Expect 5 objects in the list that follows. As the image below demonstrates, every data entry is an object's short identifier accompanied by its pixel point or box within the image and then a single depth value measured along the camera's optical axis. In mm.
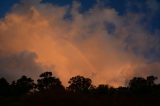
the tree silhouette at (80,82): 90425
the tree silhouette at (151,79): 83188
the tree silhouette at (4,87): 64625
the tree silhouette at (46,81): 85781
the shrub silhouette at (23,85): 72219
